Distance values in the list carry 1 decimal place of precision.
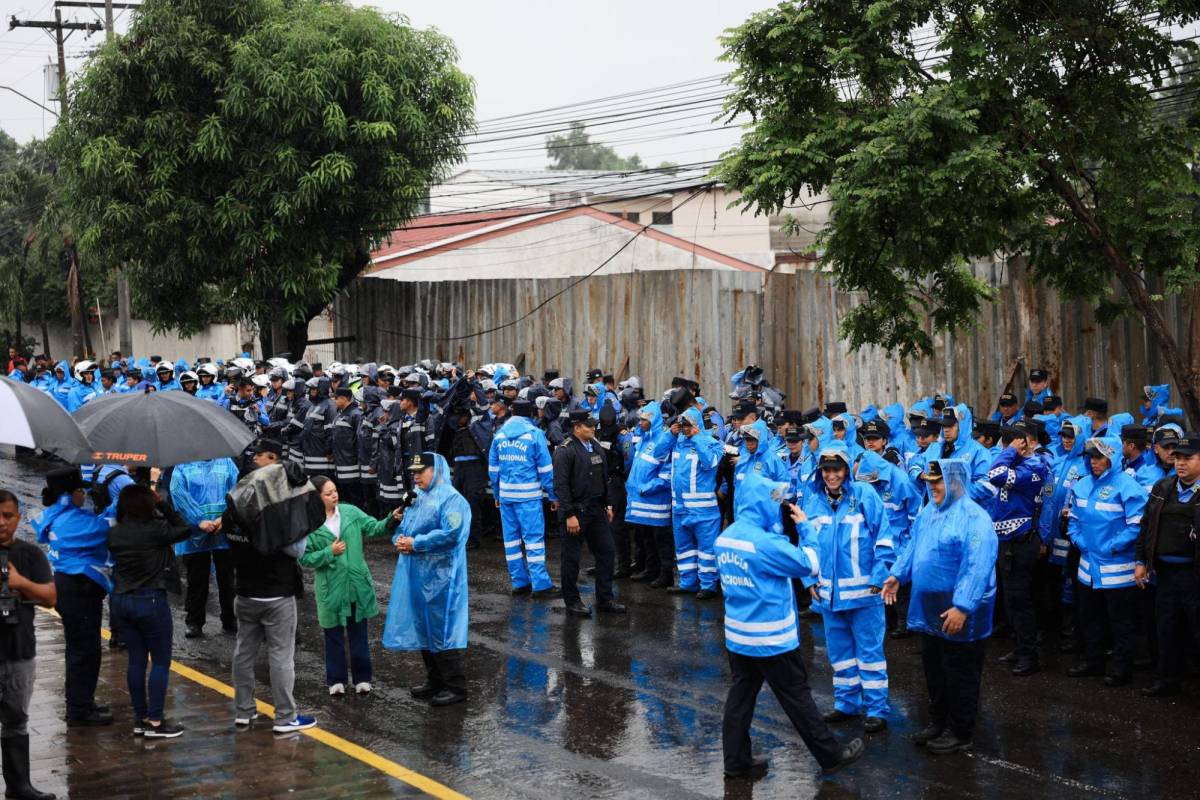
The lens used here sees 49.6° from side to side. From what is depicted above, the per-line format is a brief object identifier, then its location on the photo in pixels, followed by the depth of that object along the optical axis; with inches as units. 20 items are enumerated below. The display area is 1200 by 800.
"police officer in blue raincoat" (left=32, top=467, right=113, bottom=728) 373.1
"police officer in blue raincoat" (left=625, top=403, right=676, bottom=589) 554.9
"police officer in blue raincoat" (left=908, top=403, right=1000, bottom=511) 431.5
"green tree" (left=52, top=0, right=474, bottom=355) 985.5
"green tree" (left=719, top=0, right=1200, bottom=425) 501.0
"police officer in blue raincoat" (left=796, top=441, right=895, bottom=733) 356.2
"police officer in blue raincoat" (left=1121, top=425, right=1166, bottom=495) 423.8
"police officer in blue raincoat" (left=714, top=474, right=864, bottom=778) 315.0
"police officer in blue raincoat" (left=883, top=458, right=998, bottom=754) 327.0
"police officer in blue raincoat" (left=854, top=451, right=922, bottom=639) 446.6
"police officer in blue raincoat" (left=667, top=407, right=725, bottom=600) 535.5
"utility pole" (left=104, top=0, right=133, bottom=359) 1316.4
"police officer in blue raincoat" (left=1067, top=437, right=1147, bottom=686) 402.0
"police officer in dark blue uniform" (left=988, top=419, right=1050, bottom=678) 426.3
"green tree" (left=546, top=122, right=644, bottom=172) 4837.6
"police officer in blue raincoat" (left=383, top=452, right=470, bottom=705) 380.8
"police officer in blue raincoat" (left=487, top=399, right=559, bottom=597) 544.4
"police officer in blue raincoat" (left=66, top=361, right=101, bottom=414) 1021.8
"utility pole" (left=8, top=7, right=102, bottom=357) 1546.5
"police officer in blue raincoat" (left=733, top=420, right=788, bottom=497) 512.4
